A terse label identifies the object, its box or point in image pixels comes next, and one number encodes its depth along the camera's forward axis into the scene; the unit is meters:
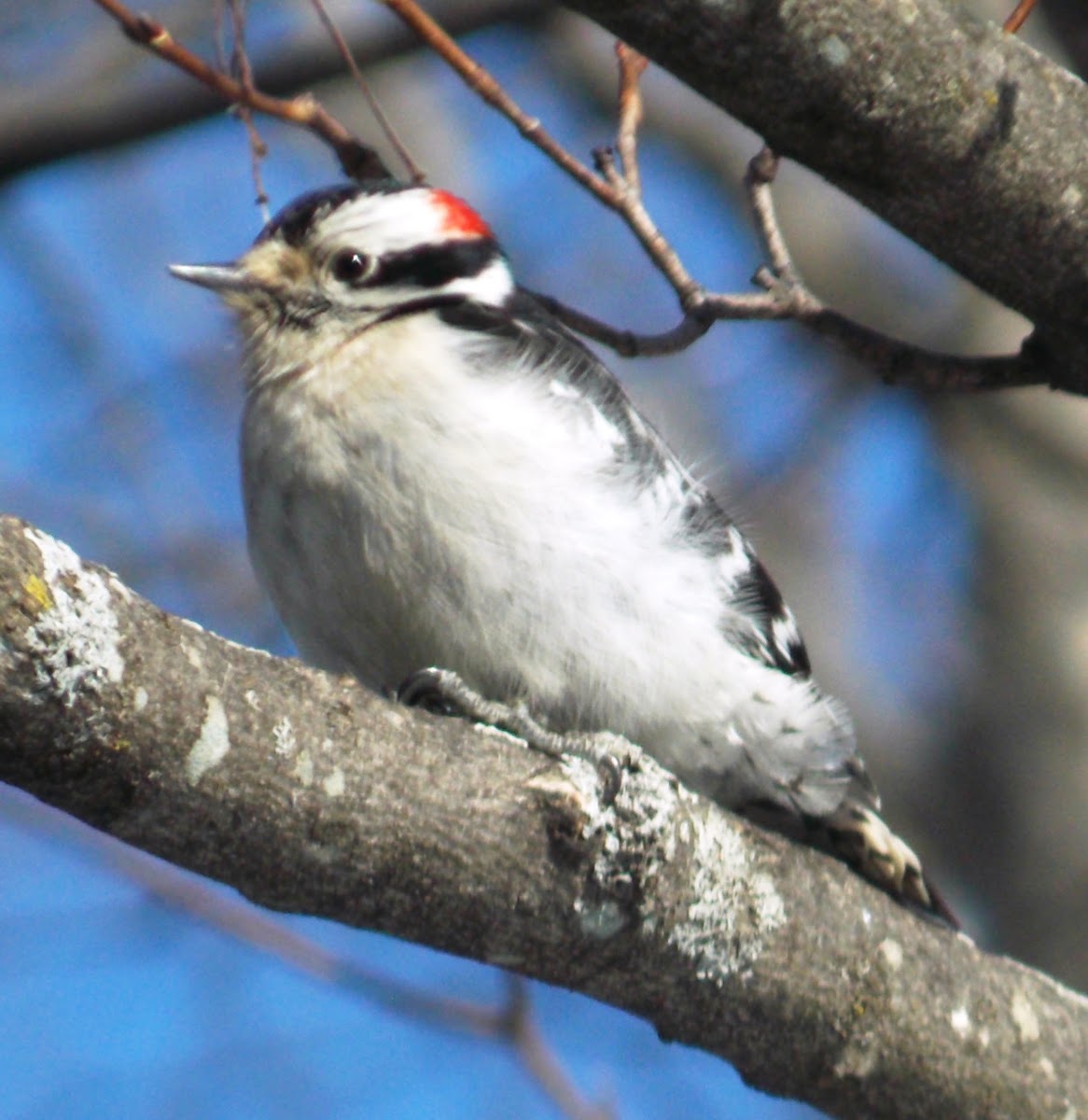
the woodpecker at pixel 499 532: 6.58
